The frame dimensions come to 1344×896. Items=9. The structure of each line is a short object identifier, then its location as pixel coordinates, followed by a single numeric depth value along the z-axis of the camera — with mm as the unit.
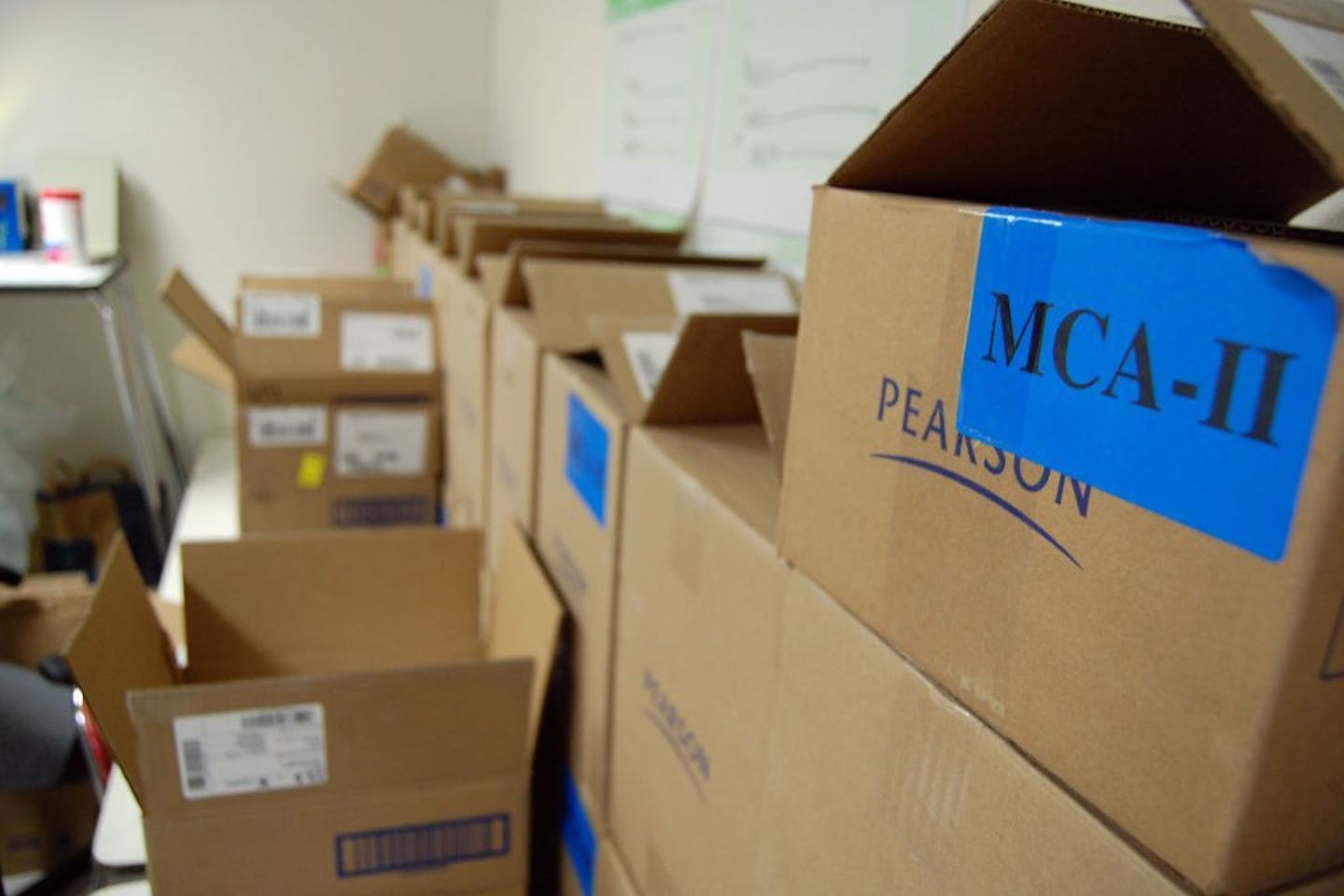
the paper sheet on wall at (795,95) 1035
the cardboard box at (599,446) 813
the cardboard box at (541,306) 1119
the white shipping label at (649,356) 853
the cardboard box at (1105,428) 282
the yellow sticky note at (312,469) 1943
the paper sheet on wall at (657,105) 1594
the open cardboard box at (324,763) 839
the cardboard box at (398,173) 3111
